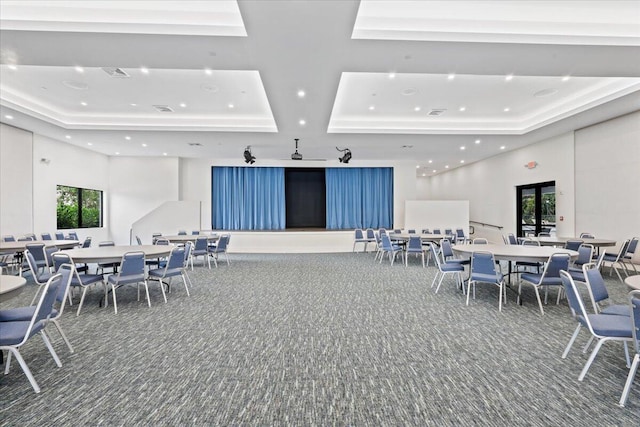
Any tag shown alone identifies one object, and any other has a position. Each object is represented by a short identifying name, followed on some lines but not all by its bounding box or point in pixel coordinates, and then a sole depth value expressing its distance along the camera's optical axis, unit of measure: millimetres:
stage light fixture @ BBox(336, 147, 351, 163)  10287
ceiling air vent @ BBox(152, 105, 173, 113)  7992
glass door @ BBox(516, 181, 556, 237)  10547
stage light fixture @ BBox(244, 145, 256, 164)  10188
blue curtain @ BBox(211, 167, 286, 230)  14469
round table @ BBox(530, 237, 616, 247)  7027
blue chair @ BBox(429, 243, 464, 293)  5625
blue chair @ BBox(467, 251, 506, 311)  4699
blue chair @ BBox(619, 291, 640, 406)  2230
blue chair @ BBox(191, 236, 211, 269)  8041
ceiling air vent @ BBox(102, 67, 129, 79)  5773
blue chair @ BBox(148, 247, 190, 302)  5215
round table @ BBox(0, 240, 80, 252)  6395
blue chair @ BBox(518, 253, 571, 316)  4457
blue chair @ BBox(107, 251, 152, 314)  4703
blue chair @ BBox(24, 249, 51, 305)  4688
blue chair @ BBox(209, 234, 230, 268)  8773
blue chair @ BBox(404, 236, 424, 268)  8496
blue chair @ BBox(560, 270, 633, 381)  2500
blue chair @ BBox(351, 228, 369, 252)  11672
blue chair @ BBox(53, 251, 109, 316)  4547
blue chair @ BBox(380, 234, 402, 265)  9000
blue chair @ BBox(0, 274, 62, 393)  2414
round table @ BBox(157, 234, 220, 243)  8422
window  10906
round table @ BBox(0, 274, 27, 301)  2621
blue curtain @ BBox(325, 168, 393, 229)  15297
